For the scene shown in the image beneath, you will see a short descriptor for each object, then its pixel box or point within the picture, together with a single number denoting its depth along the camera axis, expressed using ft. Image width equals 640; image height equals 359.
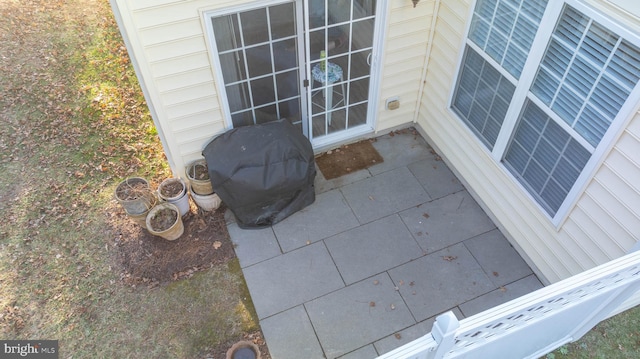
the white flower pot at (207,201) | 17.58
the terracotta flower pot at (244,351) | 14.24
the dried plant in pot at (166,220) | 16.90
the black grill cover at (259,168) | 16.16
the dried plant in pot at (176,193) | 17.26
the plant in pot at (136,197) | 16.71
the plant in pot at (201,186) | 17.22
